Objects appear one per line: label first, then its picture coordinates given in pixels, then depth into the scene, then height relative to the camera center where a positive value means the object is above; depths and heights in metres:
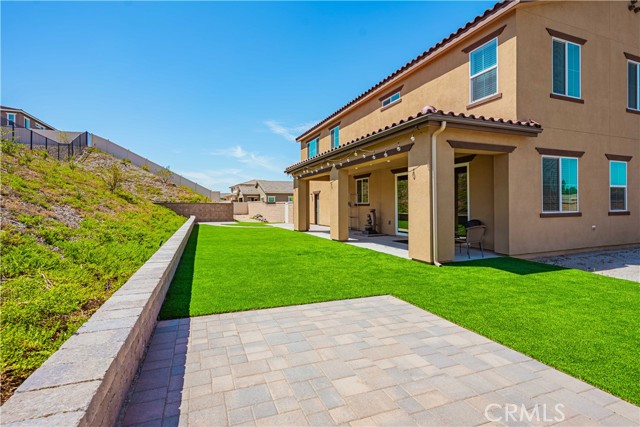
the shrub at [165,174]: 31.03 +3.95
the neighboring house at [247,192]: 56.06 +3.84
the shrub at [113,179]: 17.33 +2.12
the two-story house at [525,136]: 8.17 +2.18
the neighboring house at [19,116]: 36.14 +11.69
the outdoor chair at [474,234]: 9.27 -0.66
